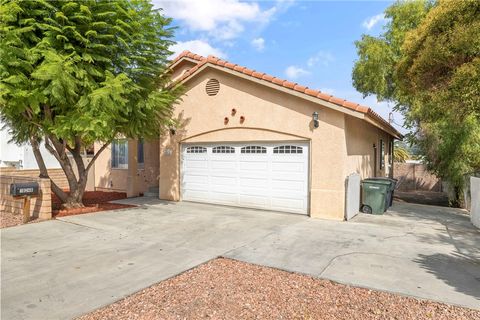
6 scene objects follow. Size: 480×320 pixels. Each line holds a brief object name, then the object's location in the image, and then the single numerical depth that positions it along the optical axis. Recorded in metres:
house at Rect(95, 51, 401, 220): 9.48
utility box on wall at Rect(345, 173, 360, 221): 9.24
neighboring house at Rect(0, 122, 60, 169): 18.25
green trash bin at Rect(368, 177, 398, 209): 11.36
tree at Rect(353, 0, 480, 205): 8.38
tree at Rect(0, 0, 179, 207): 7.57
